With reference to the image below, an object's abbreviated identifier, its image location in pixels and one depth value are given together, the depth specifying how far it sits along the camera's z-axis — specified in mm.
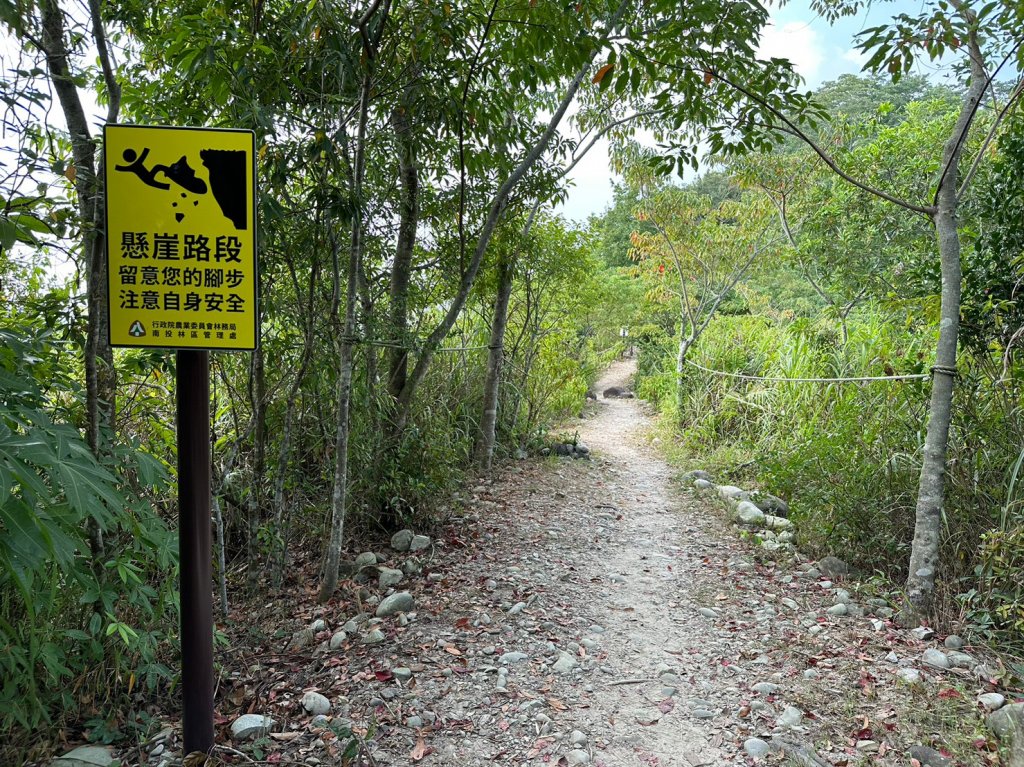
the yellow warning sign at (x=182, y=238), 1799
